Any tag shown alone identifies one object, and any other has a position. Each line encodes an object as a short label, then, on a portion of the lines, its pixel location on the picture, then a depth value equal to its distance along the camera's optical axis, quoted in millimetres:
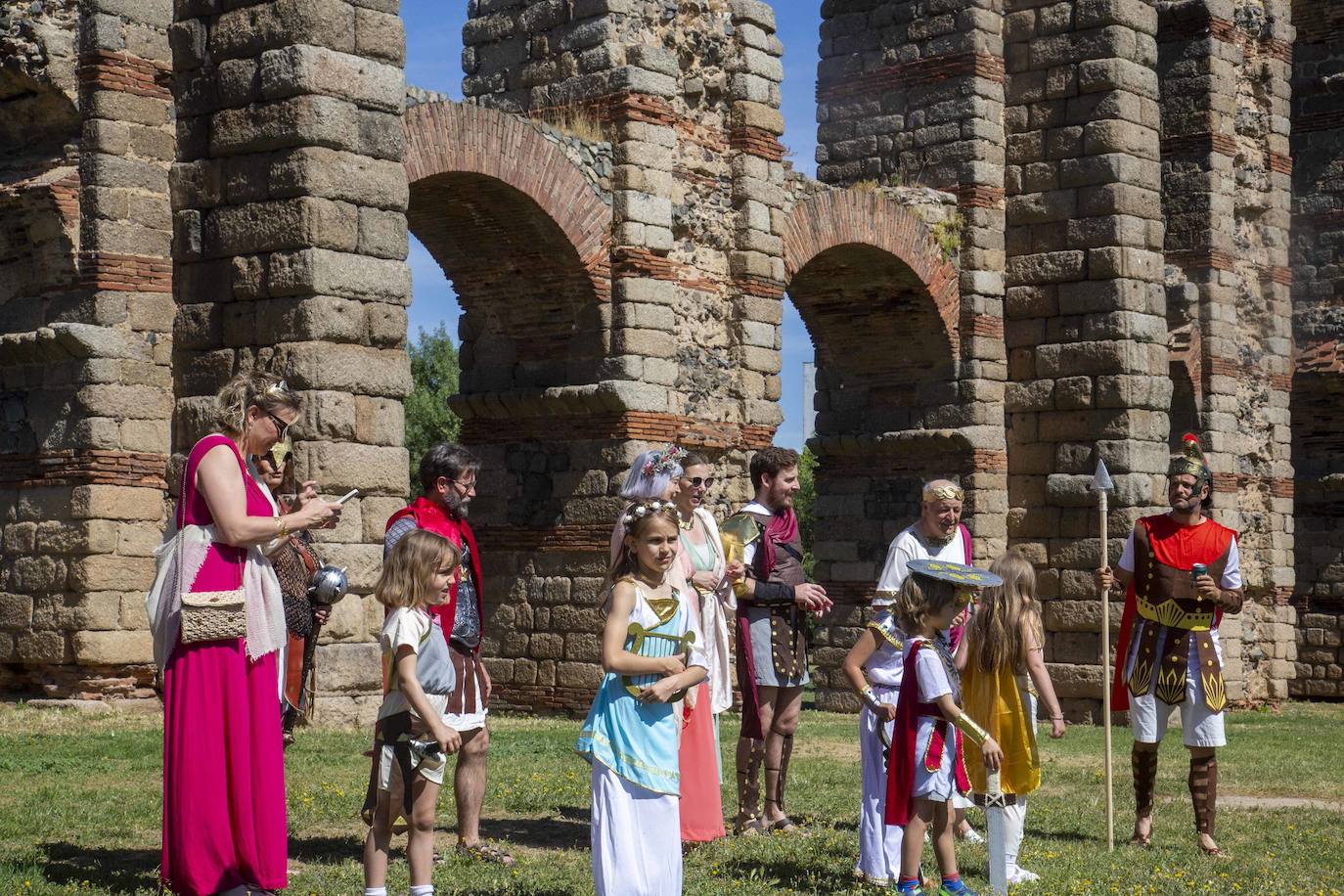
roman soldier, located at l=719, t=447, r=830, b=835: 7891
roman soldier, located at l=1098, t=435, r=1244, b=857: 8094
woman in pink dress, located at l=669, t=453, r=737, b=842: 7168
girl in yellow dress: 6895
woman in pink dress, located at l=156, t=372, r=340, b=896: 5312
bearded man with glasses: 6402
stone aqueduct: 9742
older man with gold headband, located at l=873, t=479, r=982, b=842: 7188
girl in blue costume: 5406
